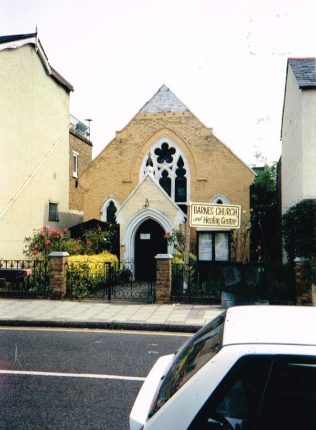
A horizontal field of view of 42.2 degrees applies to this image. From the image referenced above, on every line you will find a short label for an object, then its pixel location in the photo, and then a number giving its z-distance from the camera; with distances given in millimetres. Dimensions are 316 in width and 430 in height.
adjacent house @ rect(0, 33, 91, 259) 16484
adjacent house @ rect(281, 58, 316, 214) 13461
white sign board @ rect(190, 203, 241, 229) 12211
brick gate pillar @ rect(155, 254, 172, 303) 11625
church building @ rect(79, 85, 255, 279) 18422
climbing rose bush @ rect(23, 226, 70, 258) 15648
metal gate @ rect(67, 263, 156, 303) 12302
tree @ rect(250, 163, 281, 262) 21141
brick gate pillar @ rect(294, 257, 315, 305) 10758
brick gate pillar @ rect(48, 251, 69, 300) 12062
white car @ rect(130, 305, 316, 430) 2074
